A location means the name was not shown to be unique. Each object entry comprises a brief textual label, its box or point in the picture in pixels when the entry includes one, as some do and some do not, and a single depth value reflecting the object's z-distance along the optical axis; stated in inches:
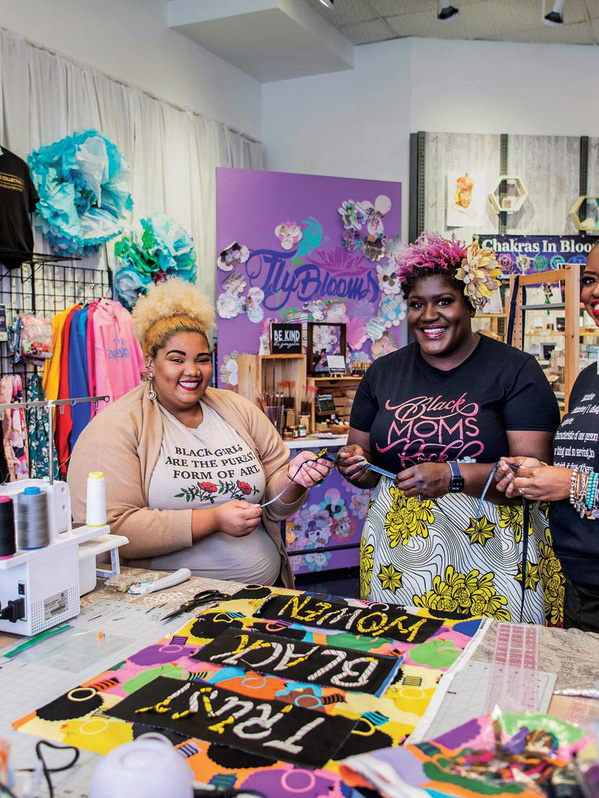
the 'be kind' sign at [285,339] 182.9
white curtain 146.3
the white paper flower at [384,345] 198.8
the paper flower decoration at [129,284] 167.9
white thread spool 73.9
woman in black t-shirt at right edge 75.7
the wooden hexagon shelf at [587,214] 219.0
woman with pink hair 86.4
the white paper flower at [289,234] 187.6
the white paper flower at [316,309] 190.7
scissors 68.2
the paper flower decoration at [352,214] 194.1
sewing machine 63.4
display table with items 41.3
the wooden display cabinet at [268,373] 176.9
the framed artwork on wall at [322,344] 187.5
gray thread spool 64.7
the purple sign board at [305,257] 182.2
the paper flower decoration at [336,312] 192.5
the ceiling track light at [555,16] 161.6
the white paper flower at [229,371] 179.6
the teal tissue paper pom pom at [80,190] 143.7
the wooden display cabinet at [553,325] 151.3
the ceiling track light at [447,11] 161.9
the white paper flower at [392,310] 199.0
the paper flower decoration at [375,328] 197.5
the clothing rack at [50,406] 71.8
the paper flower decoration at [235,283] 181.3
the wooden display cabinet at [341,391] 189.5
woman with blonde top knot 85.4
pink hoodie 147.3
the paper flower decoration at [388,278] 199.0
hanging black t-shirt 132.9
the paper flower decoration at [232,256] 181.2
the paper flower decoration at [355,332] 195.2
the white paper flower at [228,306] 180.4
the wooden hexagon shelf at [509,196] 218.1
